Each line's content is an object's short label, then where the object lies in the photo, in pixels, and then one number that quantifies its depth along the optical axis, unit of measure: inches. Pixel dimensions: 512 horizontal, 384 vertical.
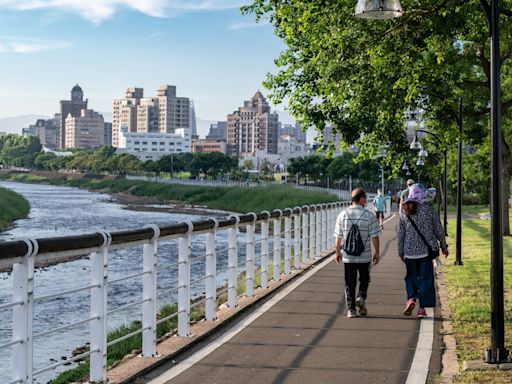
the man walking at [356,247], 428.8
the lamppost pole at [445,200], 1285.4
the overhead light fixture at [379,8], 369.7
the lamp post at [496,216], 315.3
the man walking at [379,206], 1374.3
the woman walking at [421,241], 427.8
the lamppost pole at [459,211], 762.2
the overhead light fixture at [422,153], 1391.1
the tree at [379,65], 636.7
